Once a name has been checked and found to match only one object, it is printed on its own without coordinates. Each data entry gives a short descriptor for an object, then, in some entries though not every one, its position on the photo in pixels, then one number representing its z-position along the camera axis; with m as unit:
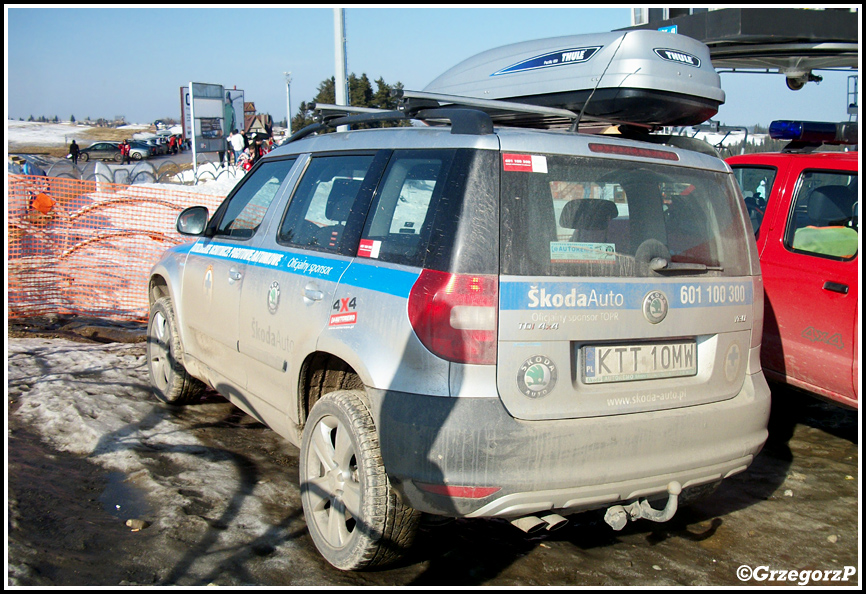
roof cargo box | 3.58
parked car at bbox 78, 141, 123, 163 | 54.78
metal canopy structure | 8.60
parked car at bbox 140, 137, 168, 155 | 58.19
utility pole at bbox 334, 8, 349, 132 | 11.36
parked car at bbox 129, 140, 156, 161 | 54.62
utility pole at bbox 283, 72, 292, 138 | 47.23
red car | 4.34
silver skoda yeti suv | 2.64
